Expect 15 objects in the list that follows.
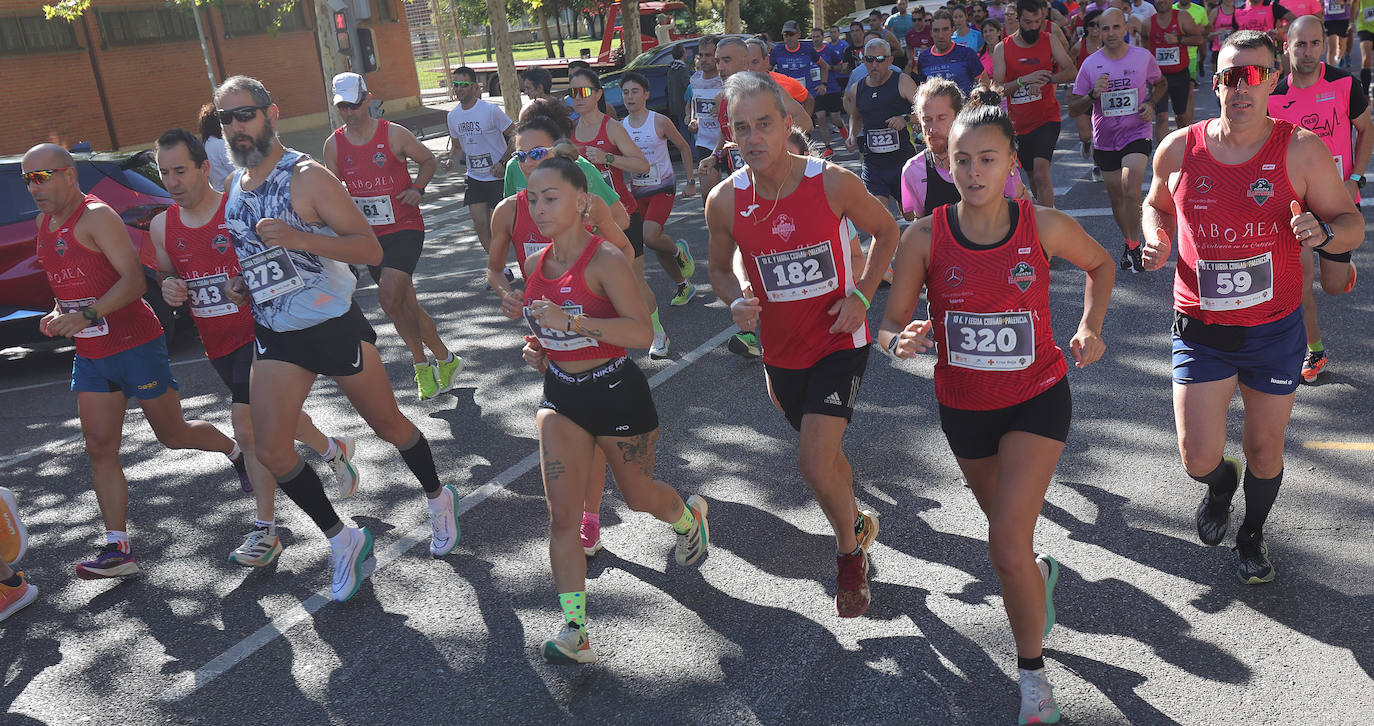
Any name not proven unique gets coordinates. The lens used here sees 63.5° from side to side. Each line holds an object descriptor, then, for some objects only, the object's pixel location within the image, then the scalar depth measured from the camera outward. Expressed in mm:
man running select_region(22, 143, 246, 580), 4875
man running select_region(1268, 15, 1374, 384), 5527
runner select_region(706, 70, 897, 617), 3895
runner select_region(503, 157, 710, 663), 3783
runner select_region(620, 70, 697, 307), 8352
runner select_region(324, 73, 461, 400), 7043
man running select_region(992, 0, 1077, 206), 8789
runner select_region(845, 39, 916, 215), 8586
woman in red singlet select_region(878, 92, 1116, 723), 3230
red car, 8398
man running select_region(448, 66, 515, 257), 9586
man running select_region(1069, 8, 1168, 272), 8289
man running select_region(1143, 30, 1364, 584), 3807
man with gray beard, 4410
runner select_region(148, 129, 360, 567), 4723
